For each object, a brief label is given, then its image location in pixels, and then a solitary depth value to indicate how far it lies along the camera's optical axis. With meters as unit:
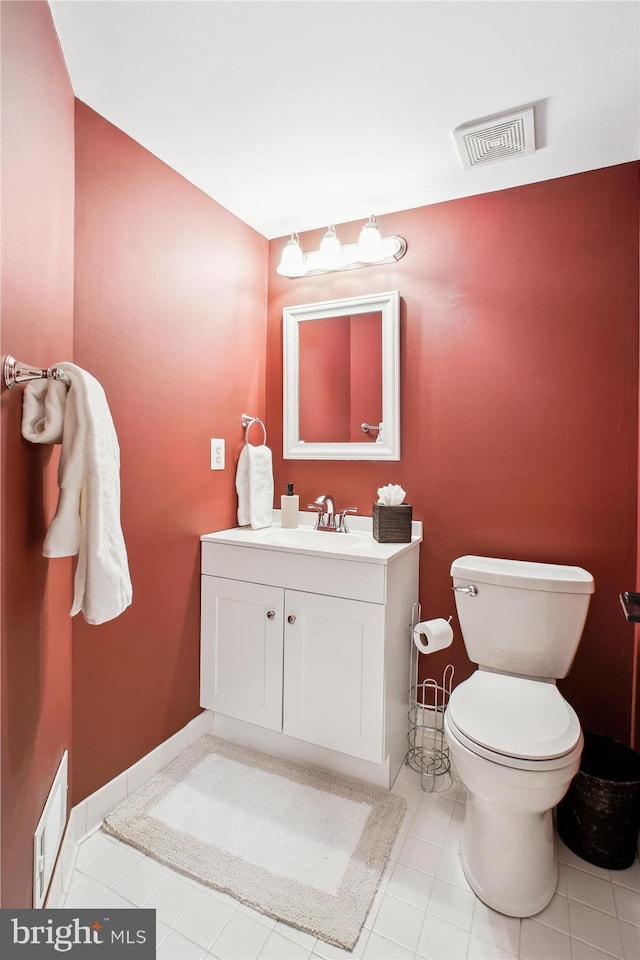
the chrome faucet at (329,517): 2.06
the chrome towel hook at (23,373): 0.88
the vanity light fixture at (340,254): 1.95
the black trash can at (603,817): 1.36
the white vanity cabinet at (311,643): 1.58
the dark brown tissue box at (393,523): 1.82
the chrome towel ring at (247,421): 2.18
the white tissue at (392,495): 1.85
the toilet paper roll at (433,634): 1.60
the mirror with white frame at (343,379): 2.03
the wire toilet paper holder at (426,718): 1.84
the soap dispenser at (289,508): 2.13
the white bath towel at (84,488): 1.00
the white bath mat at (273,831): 1.24
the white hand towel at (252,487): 2.09
